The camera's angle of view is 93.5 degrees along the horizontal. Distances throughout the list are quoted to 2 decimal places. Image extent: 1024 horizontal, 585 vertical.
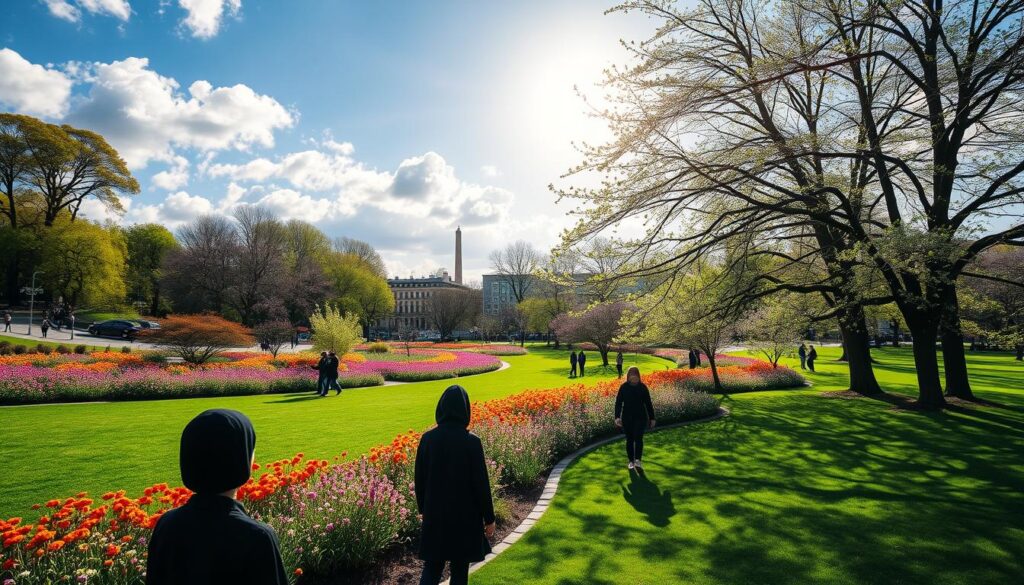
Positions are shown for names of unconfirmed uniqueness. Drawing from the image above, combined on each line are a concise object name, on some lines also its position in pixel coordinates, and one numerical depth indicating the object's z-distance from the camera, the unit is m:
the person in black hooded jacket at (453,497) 3.76
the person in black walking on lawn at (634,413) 8.34
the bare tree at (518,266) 74.44
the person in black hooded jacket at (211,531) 1.92
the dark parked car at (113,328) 37.41
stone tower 112.59
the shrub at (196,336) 21.56
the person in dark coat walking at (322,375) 18.06
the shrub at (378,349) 40.62
